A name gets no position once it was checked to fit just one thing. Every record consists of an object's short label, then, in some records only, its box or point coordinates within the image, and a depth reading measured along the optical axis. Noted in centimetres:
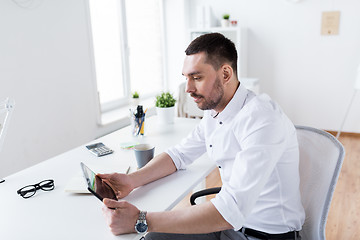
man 97
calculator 158
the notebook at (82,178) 120
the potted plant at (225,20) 422
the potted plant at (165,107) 204
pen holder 184
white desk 97
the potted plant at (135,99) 231
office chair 103
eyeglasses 119
